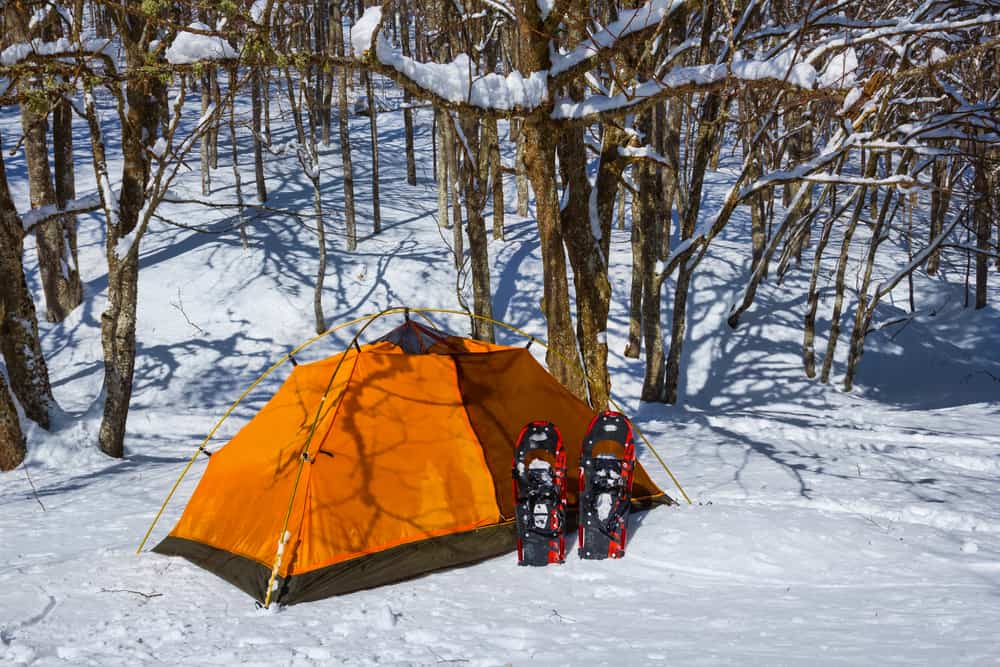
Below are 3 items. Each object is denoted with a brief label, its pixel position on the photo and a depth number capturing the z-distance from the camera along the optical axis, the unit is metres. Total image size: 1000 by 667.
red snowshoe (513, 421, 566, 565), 4.76
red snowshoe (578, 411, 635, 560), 4.83
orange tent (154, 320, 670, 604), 4.51
